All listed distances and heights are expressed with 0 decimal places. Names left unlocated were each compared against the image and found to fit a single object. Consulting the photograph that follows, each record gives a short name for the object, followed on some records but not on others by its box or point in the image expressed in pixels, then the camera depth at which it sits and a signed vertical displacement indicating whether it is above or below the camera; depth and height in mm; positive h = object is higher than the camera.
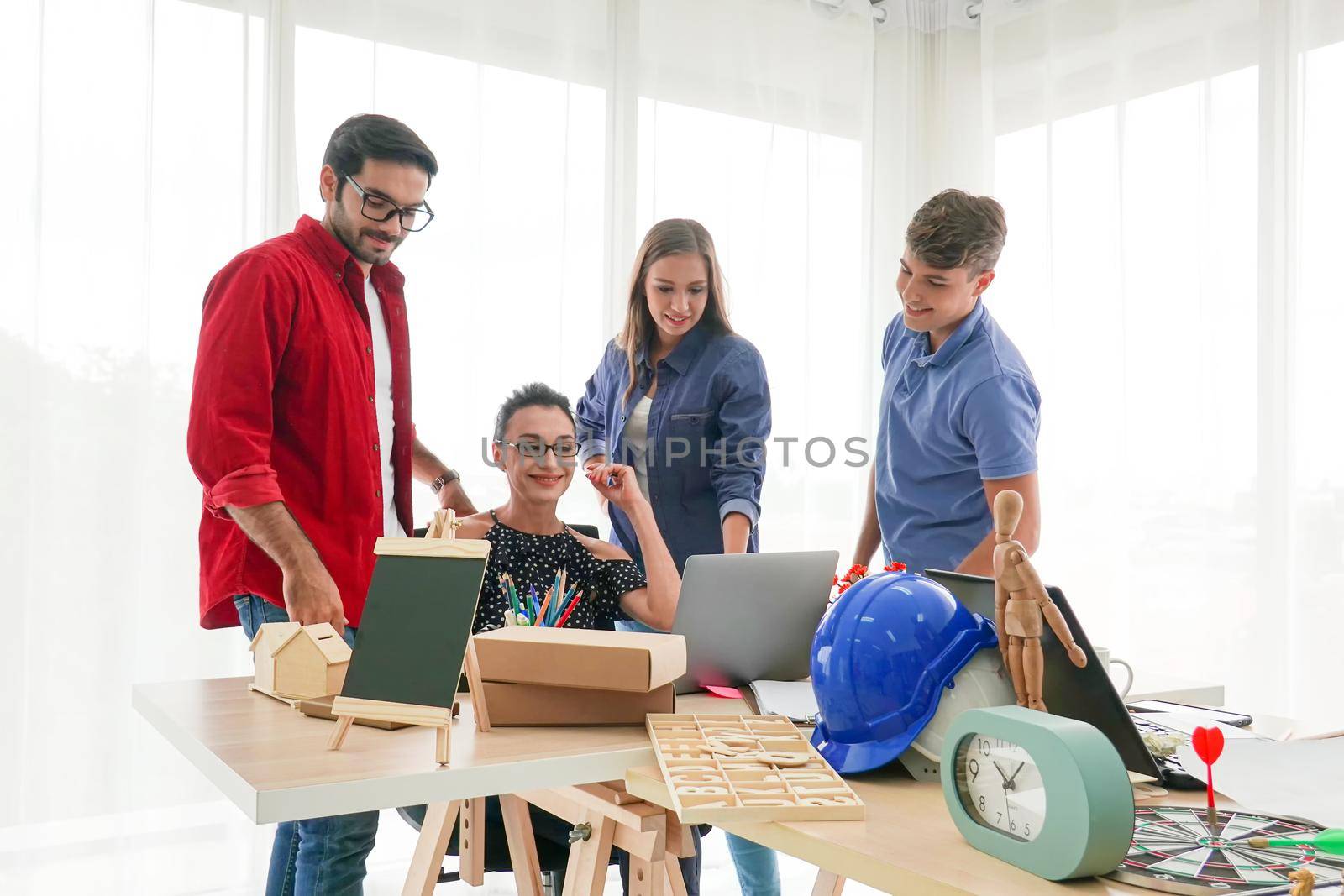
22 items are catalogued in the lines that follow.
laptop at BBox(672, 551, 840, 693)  1536 -219
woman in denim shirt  2244 +121
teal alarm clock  838 -262
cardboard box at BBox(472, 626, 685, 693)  1287 -238
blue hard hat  1105 -199
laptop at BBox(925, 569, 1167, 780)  1075 -231
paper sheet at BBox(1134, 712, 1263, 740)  1353 -326
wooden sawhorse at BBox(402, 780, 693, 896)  1250 -462
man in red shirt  1597 +58
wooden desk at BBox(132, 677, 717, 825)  1044 -317
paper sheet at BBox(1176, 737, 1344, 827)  1030 -320
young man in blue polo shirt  1860 +97
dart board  839 -317
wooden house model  1385 -258
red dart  1034 -262
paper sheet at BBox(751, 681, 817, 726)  1388 -316
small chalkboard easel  1158 -191
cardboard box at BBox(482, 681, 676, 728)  1308 -294
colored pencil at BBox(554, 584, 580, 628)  1821 -235
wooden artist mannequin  1042 -137
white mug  1345 -245
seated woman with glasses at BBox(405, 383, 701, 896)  1876 -135
